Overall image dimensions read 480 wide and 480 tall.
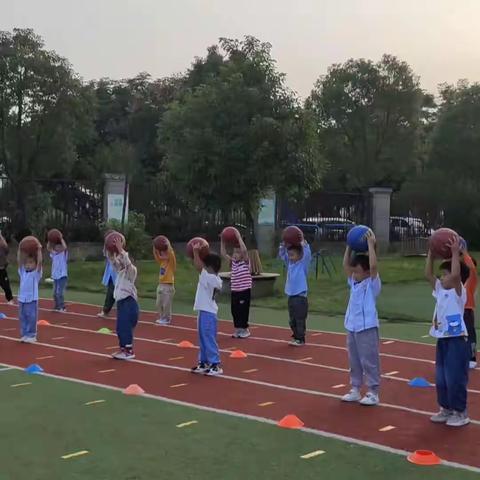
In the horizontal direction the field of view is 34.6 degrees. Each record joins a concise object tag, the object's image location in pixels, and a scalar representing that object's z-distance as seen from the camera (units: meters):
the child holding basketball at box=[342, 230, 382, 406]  7.19
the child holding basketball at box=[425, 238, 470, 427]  6.53
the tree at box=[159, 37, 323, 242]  16.66
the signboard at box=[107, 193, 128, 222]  24.89
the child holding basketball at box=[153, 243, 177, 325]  13.03
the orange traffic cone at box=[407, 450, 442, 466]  5.50
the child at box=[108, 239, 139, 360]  9.62
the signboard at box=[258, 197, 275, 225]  26.47
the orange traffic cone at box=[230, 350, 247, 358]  9.97
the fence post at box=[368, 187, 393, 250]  31.06
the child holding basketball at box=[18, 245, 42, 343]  10.97
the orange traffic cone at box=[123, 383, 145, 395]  7.66
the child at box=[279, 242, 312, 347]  10.80
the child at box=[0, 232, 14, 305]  15.12
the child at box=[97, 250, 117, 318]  13.85
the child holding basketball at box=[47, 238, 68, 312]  14.22
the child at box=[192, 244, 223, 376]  8.71
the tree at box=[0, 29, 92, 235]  24.50
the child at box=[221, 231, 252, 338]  11.74
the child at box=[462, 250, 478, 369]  8.79
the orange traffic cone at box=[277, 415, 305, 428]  6.47
